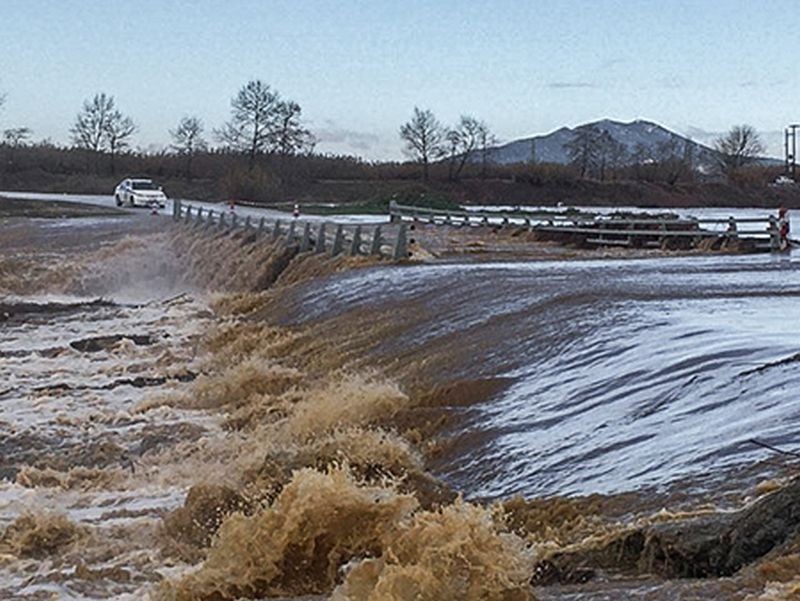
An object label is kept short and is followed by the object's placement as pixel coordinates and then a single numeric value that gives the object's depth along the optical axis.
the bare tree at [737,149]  133.50
